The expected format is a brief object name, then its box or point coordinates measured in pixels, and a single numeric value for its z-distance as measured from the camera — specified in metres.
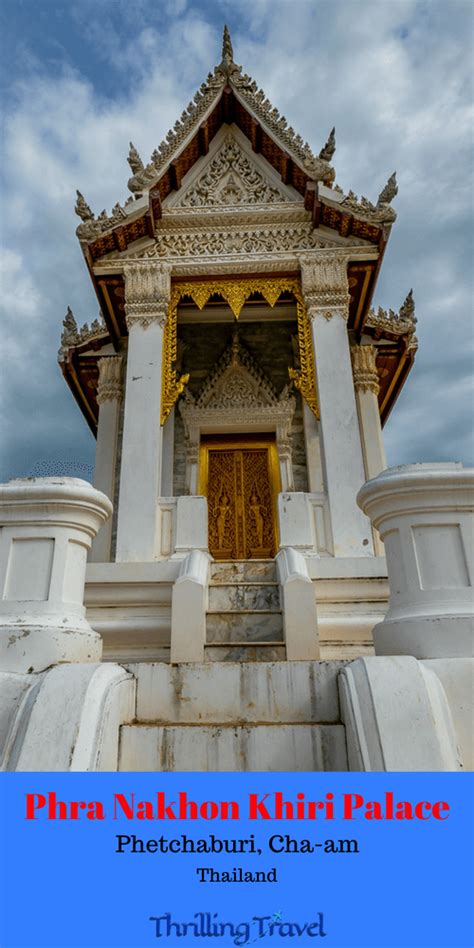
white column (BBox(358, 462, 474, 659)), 2.71
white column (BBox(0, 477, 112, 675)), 2.82
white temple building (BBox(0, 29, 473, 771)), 2.29
